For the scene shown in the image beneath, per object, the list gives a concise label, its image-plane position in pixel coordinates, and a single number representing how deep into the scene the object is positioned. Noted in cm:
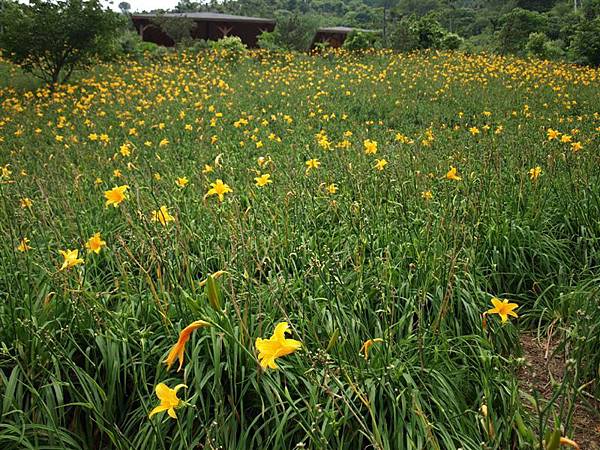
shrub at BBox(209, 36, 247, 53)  1477
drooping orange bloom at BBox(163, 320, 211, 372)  111
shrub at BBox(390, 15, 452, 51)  1527
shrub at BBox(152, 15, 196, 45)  1841
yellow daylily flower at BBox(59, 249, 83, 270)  183
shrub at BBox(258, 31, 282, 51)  1673
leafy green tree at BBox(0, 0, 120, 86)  996
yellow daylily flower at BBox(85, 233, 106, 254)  211
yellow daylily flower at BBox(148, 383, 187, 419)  123
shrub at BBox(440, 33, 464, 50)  1534
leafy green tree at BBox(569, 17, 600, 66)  1251
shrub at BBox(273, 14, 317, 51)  1725
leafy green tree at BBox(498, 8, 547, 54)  1605
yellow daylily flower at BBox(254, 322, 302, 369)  118
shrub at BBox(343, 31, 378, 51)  1547
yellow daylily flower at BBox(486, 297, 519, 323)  157
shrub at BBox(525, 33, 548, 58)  1449
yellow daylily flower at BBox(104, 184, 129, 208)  224
